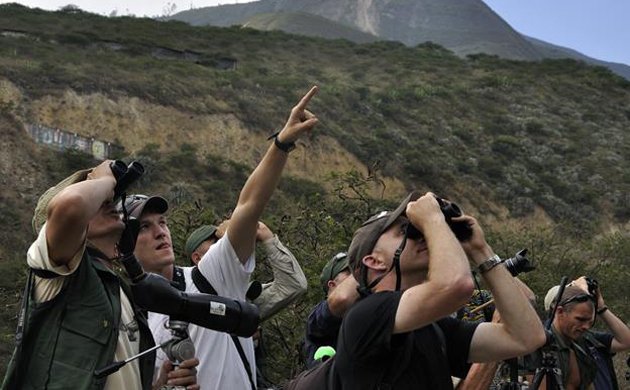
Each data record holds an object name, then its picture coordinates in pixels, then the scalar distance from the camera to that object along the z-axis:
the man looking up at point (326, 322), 3.36
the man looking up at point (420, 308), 2.19
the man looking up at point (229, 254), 3.05
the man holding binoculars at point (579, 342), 4.31
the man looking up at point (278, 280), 3.83
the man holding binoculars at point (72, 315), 2.27
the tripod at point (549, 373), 3.86
